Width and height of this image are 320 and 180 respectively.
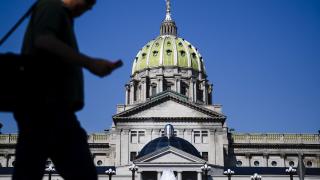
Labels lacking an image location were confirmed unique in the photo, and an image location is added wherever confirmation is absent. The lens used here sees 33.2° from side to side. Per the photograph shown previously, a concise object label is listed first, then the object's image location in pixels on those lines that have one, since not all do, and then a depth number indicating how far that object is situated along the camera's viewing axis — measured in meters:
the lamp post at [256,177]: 60.43
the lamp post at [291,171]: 54.07
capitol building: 70.75
